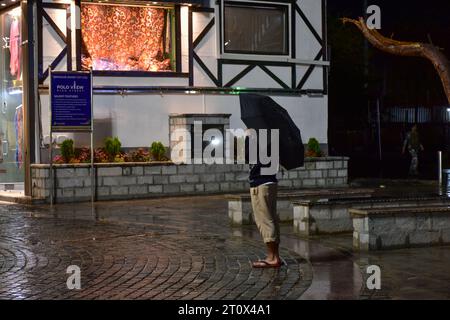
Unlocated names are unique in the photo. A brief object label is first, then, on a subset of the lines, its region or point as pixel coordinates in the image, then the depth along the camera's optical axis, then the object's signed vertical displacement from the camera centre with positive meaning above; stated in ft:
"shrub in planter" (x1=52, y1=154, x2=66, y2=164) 58.00 -0.26
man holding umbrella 29.17 +0.02
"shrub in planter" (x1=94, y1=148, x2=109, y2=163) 59.47 +0.02
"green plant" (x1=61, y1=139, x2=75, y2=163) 57.77 +0.50
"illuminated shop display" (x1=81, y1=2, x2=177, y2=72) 62.39 +10.07
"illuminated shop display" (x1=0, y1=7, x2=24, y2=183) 61.72 +4.88
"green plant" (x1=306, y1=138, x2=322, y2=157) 68.95 +0.57
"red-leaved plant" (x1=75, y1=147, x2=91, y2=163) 58.70 +0.11
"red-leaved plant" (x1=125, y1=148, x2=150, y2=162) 61.16 -0.01
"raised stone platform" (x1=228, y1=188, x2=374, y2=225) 42.60 -2.74
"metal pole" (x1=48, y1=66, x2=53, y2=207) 54.60 +0.34
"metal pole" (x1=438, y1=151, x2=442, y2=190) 66.83 -1.02
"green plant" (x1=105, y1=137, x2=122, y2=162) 60.03 +0.65
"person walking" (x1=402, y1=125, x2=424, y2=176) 88.38 +0.64
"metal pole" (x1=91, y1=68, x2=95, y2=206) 56.95 -0.17
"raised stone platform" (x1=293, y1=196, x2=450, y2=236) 38.37 -2.99
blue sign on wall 55.52 +4.15
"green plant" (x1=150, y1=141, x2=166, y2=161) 61.62 +0.39
